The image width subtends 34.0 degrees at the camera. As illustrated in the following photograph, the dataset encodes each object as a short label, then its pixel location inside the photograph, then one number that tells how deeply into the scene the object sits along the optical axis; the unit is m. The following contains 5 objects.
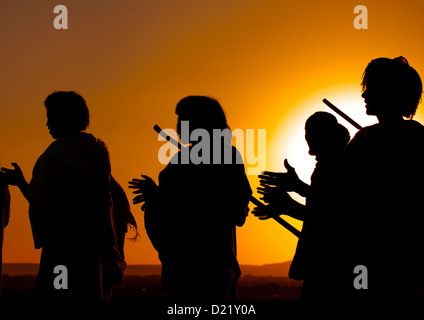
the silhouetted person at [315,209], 3.62
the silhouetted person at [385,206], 3.48
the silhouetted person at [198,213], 5.07
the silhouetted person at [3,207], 7.19
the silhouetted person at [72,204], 5.48
